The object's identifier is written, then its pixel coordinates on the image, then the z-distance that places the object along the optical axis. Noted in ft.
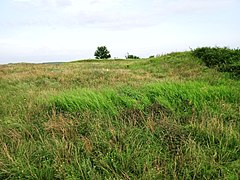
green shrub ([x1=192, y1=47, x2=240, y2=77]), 27.37
